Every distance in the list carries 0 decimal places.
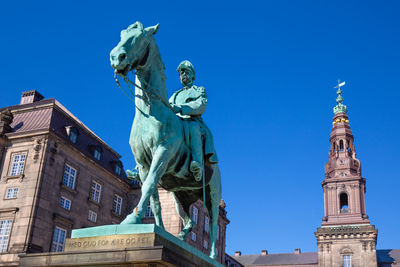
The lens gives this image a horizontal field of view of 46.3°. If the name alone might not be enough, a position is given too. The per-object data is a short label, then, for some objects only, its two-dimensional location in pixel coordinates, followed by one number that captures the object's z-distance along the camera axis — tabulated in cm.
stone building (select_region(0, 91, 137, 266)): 3275
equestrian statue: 694
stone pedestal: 579
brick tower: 7481
